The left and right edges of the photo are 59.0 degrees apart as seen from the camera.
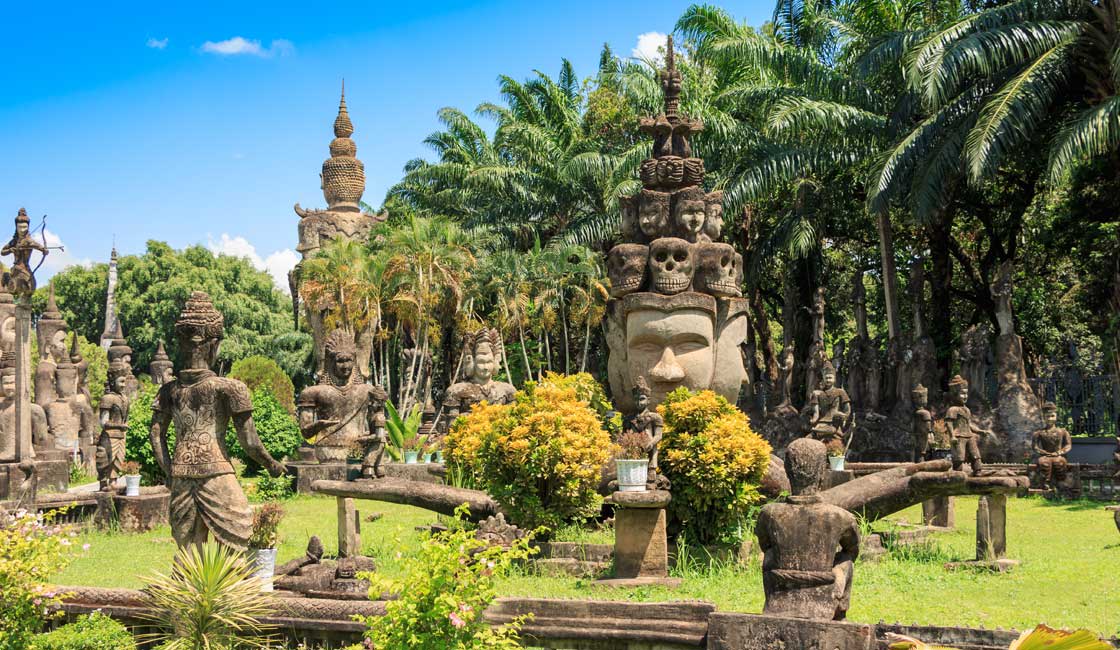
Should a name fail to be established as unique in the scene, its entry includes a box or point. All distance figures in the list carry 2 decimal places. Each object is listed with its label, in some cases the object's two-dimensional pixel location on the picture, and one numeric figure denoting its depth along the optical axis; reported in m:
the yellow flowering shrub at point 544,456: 9.53
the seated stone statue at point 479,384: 13.55
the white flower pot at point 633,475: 8.34
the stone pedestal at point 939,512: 11.48
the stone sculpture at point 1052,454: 14.41
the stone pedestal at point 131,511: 12.16
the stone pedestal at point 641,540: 8.34
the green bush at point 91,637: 6.43
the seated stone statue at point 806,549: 5.47
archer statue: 12.52
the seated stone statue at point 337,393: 14.52
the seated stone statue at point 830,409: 14.55
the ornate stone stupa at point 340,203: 31.83
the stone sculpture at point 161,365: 25.78
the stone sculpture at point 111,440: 12.78
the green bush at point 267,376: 28.39
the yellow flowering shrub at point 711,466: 9.15
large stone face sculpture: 11.80
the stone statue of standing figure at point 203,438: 7.04
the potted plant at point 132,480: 12.40
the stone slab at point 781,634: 5.16
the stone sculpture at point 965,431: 12.09
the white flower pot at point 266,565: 7.14
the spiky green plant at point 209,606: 6.16
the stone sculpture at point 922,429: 14.37
